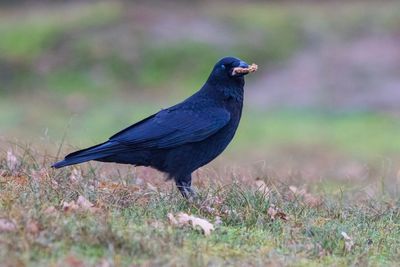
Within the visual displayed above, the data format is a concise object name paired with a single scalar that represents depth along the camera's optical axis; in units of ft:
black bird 44.04
